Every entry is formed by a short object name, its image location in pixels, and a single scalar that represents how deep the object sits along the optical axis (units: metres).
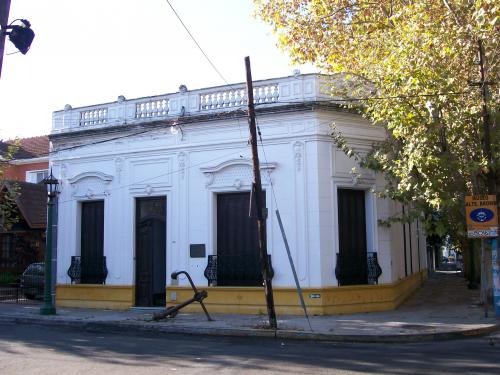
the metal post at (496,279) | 14.32
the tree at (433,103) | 13.25
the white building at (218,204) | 16.20
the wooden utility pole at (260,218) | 13.16
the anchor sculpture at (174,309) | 14.48
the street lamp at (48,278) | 16.94
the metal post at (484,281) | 14.31
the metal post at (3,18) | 8.84
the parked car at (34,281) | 20.95
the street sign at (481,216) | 13.87
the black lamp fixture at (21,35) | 8.81
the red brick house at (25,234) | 25.84
